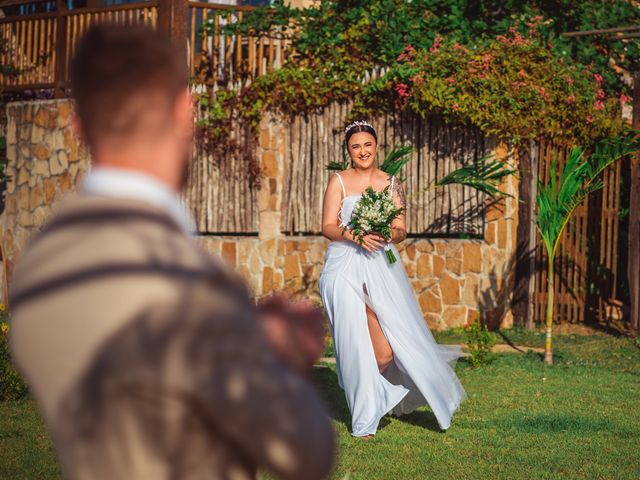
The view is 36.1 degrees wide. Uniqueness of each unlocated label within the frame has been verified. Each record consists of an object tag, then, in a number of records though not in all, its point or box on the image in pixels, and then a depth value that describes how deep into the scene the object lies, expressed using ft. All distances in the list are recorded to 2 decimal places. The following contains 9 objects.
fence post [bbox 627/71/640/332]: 40.50
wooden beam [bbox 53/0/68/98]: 52.37
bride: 24.08
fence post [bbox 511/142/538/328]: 42.60
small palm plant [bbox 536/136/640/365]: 35.32
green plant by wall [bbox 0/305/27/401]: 27.46
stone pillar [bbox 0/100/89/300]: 50.88
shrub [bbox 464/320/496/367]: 33.76
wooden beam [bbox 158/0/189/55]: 48.83
